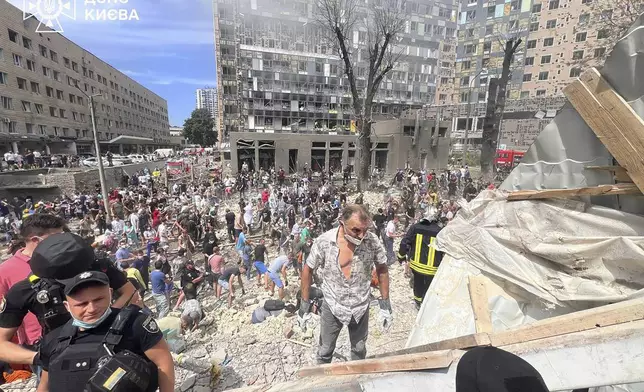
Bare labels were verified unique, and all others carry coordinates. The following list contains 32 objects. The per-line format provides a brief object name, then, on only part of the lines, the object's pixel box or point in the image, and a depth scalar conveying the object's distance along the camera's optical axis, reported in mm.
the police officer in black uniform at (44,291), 2051
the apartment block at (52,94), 28906
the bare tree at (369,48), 18516
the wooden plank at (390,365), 1398
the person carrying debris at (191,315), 5359
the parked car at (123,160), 30303
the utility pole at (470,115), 41828
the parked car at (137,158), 33534
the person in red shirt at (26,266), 2469
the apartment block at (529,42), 36906
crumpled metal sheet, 2123
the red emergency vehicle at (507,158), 27250
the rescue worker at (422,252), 4379
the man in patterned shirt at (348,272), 2965
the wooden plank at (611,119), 2068
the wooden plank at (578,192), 2211
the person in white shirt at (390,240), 8368
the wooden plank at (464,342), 1562
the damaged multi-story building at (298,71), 36594
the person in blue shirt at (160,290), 6117
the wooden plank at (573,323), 1534
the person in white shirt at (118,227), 10539
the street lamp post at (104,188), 12922
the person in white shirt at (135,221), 10883
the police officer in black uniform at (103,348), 1533
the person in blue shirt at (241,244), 8305
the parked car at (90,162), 27500
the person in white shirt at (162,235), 10062
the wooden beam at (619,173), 2220
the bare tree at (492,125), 18625
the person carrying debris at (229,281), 6607
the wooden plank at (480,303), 2396
